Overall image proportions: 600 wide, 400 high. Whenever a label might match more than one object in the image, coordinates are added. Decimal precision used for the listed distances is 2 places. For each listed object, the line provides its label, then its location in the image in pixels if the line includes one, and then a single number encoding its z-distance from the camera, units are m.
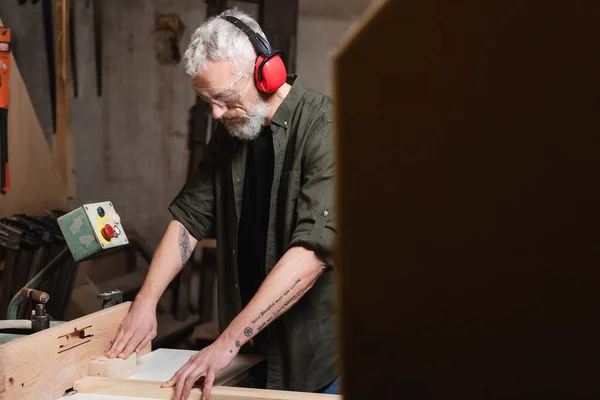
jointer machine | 1.30
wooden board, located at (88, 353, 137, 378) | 1.55
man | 1.60
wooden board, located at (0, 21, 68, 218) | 3.39
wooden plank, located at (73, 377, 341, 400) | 1.30
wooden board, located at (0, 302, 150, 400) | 1.26
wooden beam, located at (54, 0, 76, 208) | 3.93
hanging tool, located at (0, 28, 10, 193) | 3.26
